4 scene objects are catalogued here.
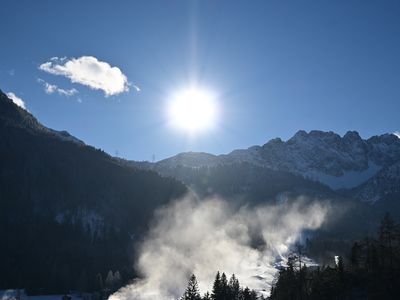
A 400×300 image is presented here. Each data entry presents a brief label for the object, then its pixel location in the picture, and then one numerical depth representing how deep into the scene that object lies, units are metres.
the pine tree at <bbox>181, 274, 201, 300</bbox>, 138.51
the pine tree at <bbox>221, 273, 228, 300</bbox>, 137.43
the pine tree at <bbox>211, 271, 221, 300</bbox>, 135.54
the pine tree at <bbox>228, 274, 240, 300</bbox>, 145.43
